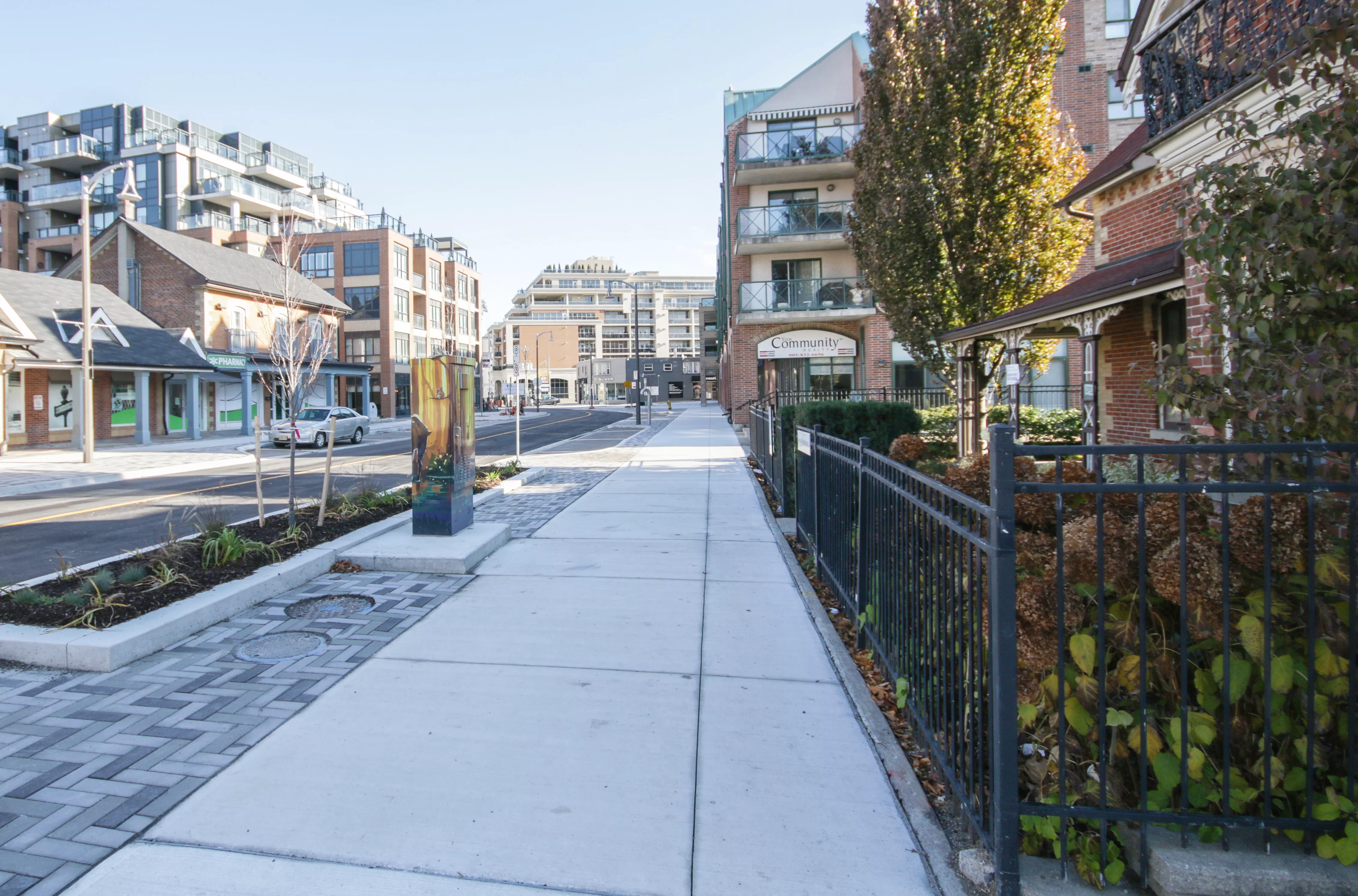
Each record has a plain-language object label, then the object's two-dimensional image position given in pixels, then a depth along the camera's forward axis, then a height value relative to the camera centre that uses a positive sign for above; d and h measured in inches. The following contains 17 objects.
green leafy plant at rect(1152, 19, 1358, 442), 102.9 +19.8
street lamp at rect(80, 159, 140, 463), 799.1 +103.3
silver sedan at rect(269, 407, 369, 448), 1031.6 -7.2
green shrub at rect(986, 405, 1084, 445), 693.9 -8.7
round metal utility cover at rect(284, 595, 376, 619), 235.3 -56.9
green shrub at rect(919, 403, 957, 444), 644.1 -7.6
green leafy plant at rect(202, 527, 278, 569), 263.7 -42.9
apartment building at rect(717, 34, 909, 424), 1031.0 +240.0
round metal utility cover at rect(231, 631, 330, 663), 197.5 -58.3
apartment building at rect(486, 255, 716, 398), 4660.4 +692.7
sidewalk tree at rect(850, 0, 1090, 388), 517.3 +174.6
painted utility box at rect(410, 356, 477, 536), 319.9 -8.8
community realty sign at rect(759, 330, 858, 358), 1056.2 +98.3
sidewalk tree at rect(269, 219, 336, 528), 346.6 +41.1
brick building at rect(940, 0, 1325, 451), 279.0 +92.5
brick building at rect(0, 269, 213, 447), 978.1 +83.8
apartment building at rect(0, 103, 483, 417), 2001.7 +574.1
